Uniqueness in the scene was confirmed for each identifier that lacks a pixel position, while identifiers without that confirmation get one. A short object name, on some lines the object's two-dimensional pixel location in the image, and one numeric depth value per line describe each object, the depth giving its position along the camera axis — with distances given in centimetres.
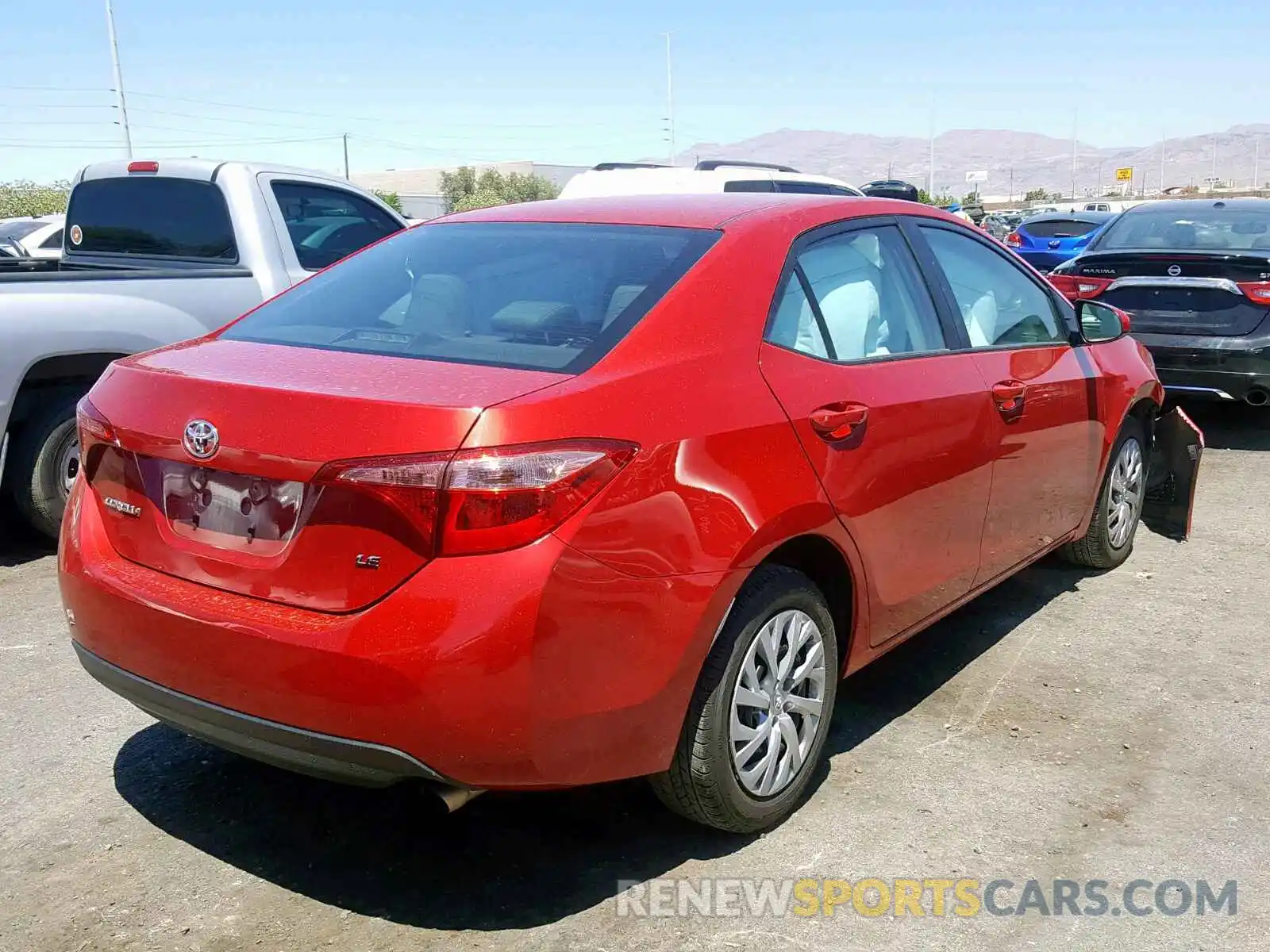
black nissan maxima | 800
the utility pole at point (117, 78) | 3803
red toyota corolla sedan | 267
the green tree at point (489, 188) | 7038
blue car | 2156
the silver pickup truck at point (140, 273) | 570
